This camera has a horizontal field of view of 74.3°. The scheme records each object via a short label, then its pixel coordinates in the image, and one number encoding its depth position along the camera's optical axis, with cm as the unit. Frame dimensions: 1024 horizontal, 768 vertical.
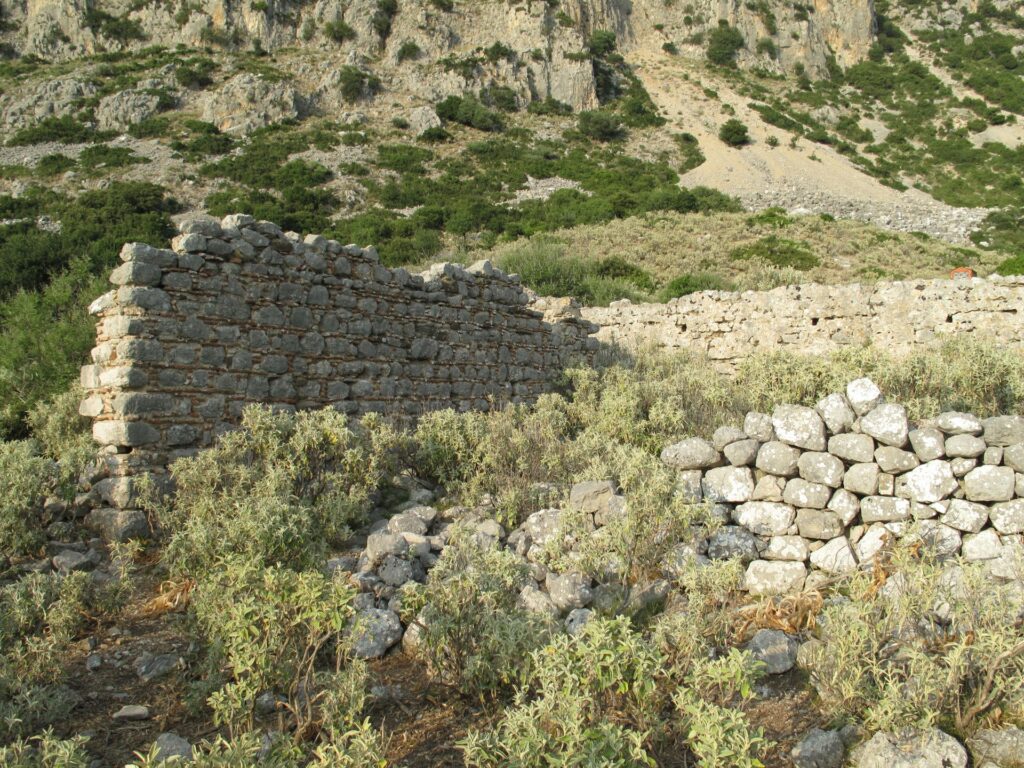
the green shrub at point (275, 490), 426
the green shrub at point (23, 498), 491
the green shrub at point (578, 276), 1752
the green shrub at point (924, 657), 305
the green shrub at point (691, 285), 1712
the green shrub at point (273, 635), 303
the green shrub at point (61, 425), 682
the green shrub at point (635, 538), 443
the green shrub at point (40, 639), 308
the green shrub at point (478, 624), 335
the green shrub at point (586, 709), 246
